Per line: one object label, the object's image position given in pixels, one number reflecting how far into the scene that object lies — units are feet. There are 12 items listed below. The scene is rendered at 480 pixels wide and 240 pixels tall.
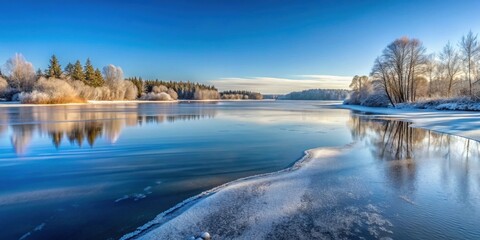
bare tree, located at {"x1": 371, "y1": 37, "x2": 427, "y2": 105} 119.96
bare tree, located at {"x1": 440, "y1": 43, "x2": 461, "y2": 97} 132.33
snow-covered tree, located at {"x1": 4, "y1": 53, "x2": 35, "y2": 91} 193.16
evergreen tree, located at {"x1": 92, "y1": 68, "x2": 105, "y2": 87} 209.79
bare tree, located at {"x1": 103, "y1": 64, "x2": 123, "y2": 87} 240.32
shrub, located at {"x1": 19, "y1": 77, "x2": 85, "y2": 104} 145.48
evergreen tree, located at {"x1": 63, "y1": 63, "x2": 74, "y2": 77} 202.16
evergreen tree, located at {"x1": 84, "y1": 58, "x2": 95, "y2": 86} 206.59
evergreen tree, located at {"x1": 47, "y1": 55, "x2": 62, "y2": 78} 183.21
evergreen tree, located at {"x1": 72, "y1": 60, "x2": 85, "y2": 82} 192.20
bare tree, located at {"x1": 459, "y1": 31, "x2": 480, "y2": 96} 116.67
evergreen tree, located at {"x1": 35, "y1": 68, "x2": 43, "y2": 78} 195.99
